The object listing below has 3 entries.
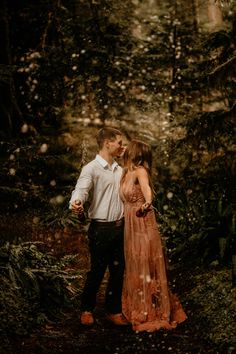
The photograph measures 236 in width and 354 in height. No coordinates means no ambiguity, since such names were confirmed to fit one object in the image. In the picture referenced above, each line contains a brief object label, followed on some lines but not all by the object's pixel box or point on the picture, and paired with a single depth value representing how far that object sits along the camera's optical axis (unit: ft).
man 18.31
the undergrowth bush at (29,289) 18.37
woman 18.62
